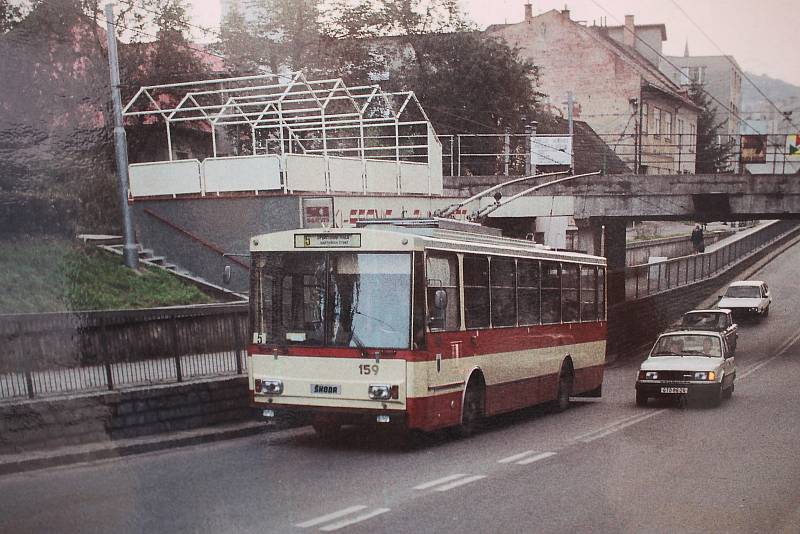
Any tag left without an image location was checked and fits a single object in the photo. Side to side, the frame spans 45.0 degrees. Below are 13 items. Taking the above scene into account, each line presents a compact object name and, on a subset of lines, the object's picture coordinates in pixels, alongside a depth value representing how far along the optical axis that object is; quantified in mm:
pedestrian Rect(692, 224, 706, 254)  53562
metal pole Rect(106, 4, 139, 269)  19594
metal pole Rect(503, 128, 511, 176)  38081
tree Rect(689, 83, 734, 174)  61938
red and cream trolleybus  12492
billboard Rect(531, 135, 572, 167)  41719
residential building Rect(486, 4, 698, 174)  58281
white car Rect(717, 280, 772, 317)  44000
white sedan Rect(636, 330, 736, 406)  19078
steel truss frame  25397
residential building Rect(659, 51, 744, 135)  54550
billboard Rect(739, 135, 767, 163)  37688
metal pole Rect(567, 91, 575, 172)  41500
